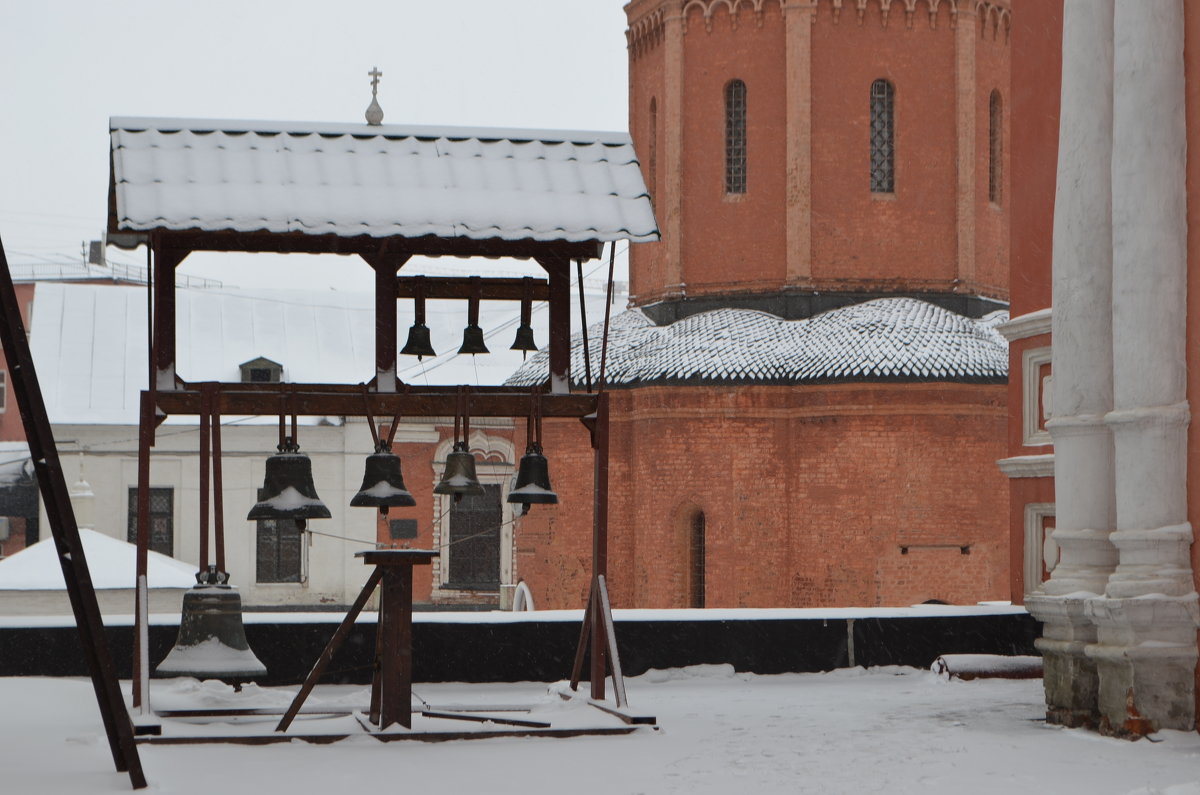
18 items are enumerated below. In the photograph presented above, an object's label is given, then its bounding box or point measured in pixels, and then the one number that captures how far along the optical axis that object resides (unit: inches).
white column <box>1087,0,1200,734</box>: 704.4
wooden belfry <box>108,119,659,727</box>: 753.6
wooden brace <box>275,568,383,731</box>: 671.1
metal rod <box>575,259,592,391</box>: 801.4
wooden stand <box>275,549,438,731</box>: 679.1
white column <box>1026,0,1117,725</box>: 756.0
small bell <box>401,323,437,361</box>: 889.5
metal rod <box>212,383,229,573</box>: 703.7
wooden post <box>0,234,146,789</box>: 557.3
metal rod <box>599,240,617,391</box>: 773.9
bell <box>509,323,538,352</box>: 908.6
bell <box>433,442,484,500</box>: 761.0
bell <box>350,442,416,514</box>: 710.5
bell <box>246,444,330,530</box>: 706.8
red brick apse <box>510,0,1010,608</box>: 1834.4
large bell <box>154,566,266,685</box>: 683.4
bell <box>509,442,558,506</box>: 766.5
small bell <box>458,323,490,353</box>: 902.4
